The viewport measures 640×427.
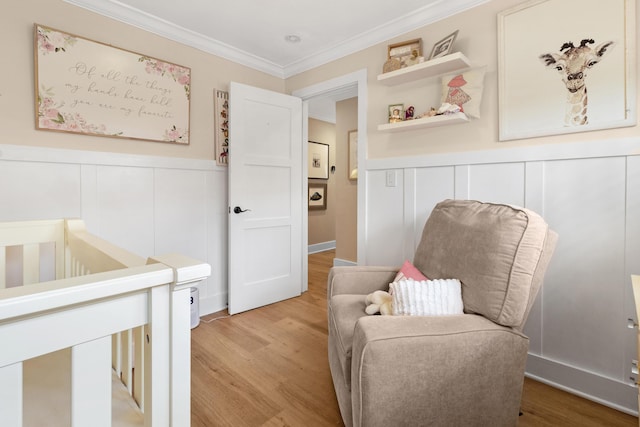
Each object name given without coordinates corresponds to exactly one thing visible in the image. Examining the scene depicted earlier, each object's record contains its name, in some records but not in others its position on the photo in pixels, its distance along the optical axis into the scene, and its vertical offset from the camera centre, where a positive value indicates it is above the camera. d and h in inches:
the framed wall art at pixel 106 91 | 75.5 +31.2
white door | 105.0 +3.4
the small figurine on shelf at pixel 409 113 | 89.4 +26.6
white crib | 20.4 -9.9
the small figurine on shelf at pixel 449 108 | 77.7 +24.3
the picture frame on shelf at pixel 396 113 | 91.9 +27.4
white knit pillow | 52.1 -15.2
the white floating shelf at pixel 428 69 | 76.1 +35.8
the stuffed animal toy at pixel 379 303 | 56.1 -17.7
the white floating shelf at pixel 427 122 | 77.9 +22.2
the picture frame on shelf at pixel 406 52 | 87.4 +43.6
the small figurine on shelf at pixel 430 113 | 83.9 +25.0
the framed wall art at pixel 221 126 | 108.1 +28.0
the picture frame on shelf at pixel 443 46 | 80.1 +41.3
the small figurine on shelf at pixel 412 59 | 86.6 +41.0
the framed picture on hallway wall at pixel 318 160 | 209.8 +31.8
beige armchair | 40.7 -19.0
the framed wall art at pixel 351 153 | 164.6 +28.0
